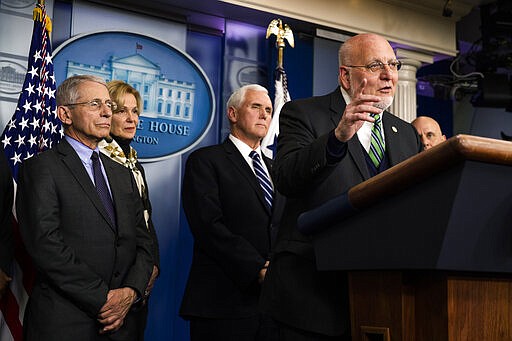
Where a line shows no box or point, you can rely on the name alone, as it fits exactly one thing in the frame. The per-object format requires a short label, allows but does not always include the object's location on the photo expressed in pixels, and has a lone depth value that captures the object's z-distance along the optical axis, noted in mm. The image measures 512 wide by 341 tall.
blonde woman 3320
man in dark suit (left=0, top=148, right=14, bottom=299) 2803
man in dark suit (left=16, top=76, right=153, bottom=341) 2482
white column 5262
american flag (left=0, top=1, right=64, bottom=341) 2902
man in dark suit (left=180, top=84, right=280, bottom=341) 3012
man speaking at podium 1572
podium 1114
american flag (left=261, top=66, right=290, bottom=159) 4207
